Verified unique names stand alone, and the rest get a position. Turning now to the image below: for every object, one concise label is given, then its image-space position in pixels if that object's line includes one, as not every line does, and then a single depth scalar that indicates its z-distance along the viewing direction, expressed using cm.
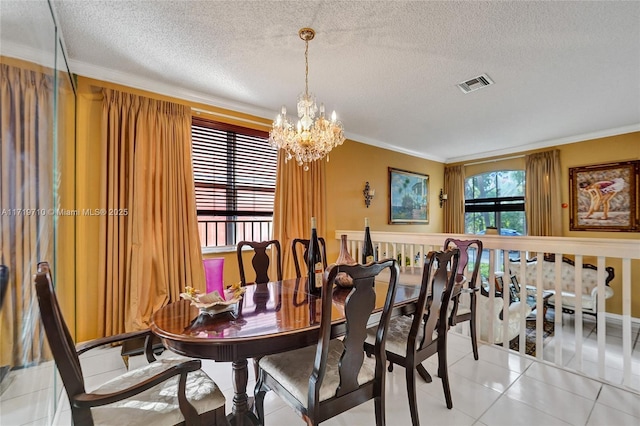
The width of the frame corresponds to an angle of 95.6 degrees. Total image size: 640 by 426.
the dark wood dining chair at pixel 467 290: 233
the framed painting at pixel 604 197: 430
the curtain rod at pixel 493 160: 559
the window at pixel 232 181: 344
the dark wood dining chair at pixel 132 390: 98
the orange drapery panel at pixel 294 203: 390
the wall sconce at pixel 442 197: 666
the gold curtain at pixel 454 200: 648
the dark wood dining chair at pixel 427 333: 165
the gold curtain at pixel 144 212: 276
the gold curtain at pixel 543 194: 498
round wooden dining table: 122
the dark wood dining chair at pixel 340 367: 125
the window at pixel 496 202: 572
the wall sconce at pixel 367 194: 506
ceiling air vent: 296
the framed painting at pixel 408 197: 559
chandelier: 251
